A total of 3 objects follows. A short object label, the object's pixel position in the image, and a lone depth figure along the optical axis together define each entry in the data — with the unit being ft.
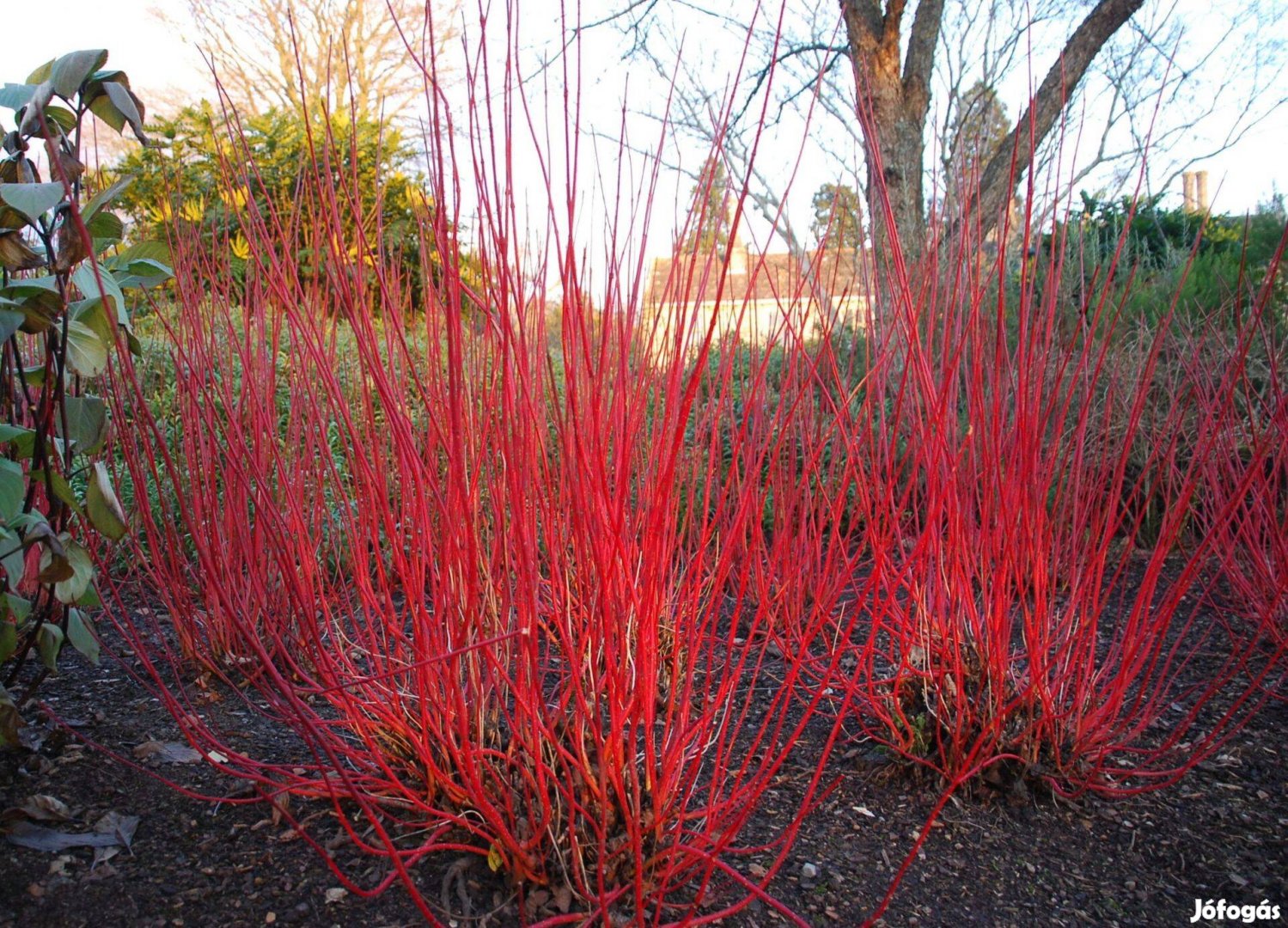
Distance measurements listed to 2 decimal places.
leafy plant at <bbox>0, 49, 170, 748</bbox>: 4.01
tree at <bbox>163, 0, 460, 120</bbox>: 28.78
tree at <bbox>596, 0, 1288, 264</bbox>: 17.60
